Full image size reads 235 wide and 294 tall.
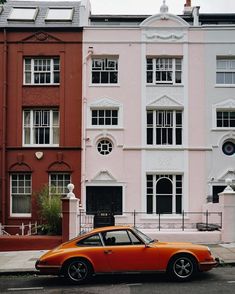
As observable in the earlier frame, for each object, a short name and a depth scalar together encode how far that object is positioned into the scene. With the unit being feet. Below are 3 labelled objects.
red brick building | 90.63
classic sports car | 43.75
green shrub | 72.74
